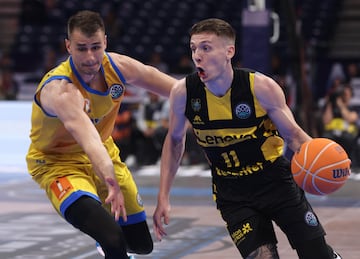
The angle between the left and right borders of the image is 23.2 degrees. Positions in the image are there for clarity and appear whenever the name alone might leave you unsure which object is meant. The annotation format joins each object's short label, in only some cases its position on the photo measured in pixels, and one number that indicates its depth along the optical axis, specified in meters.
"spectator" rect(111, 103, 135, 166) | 15.03
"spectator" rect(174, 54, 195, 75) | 17.25
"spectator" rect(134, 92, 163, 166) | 15.34
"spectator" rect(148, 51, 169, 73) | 17.73
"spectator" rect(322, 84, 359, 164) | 14.40
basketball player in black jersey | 5.19
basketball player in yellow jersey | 5.18
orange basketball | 5.13
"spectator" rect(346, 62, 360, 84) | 16.53
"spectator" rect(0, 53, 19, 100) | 17.83
